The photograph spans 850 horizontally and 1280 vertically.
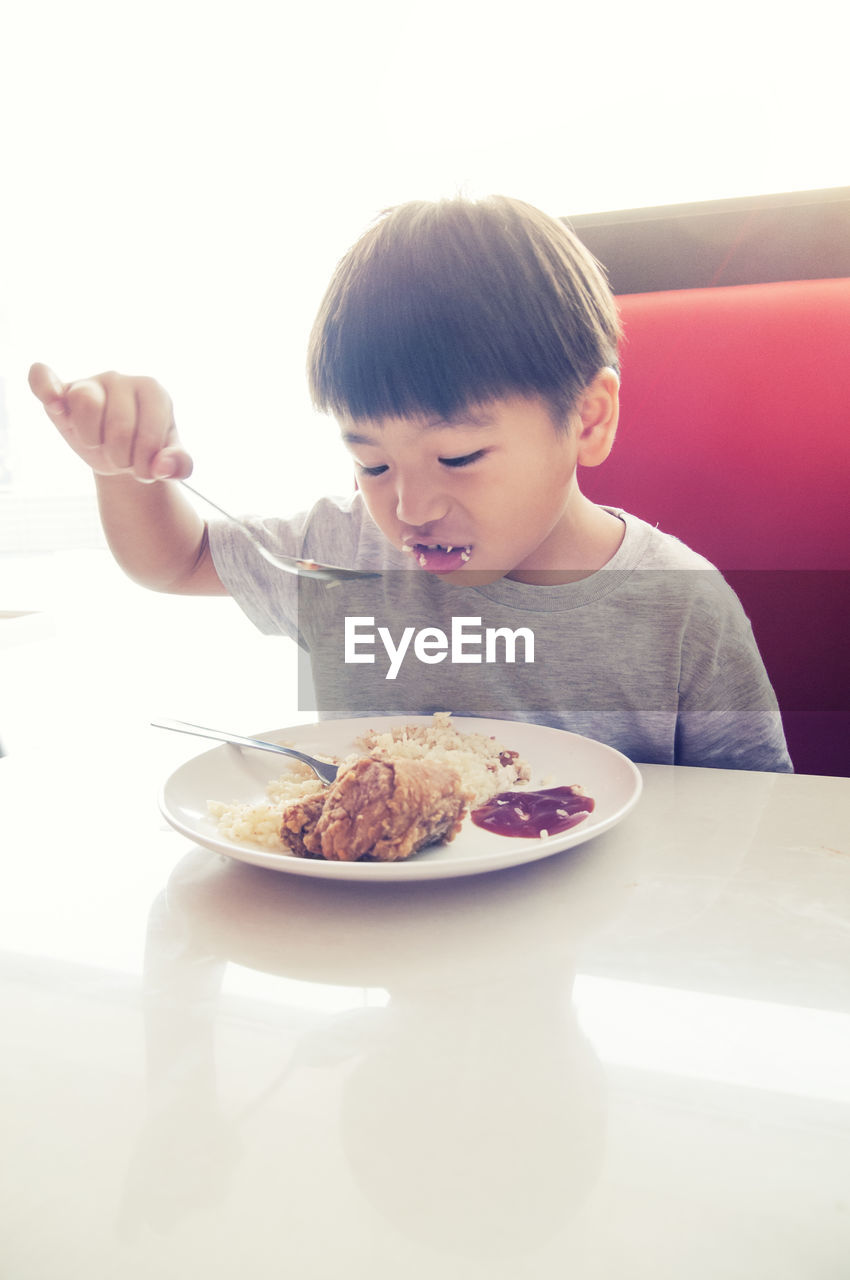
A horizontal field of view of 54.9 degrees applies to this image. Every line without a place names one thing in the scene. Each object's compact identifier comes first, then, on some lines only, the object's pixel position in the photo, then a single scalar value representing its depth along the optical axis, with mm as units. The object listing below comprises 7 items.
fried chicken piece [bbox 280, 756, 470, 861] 470
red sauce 540
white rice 514
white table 251
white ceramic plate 437
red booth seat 1094
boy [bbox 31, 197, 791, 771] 786
